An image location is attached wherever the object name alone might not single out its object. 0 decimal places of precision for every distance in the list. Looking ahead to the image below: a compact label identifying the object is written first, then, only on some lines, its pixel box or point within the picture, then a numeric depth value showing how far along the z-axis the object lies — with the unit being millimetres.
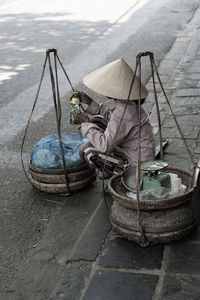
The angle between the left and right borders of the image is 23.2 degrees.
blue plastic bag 4055
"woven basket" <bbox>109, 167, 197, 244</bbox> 3104
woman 3611
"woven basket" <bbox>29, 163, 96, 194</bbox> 4023
